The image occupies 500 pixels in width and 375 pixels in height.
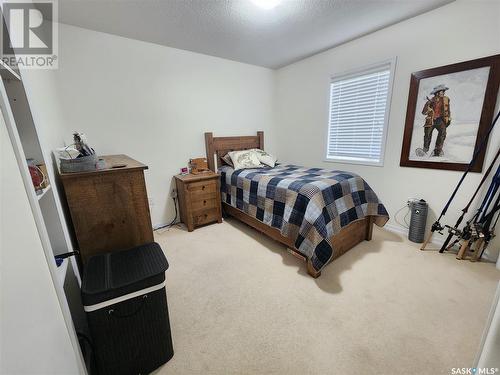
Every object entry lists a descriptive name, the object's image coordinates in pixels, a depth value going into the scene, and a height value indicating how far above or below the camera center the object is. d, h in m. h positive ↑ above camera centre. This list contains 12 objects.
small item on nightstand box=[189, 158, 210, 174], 3.04 -0.40
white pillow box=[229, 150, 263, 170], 3.08 -0.34
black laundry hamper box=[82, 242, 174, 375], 0.96 -0.81
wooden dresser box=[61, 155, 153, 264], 1.32 -0.43
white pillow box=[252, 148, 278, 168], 3.20 -0.35
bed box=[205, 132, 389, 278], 1.77 -0.72
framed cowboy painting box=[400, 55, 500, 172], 1.86 +0.15
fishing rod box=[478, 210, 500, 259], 1.88 -0.94
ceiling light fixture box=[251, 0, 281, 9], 1.76 +1.09
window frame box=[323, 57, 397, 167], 2.43 +0.40
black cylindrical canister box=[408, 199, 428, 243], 2.29 -0.97
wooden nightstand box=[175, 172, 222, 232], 2.69 -0.79
